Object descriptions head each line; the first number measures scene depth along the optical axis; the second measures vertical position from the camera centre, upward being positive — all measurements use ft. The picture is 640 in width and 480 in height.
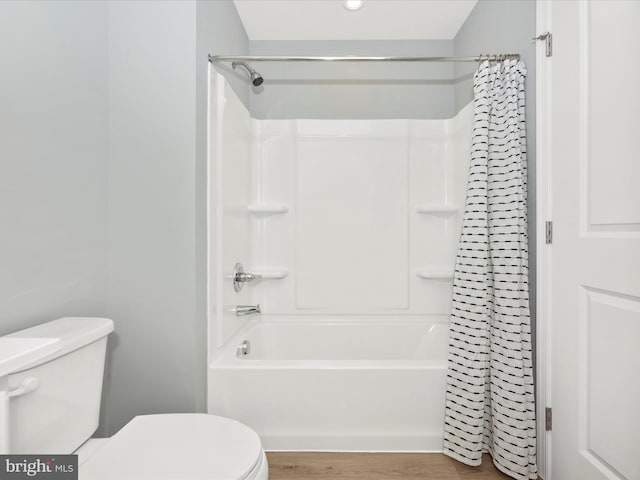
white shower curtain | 5.22 -0.91
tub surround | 8.07 +0.13
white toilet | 3.24 -1.96
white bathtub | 5.59 -2.39
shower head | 7.33 +3.14
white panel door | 3.96 -0.01
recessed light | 7.18 +4.48
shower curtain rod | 5.73 +2.84
